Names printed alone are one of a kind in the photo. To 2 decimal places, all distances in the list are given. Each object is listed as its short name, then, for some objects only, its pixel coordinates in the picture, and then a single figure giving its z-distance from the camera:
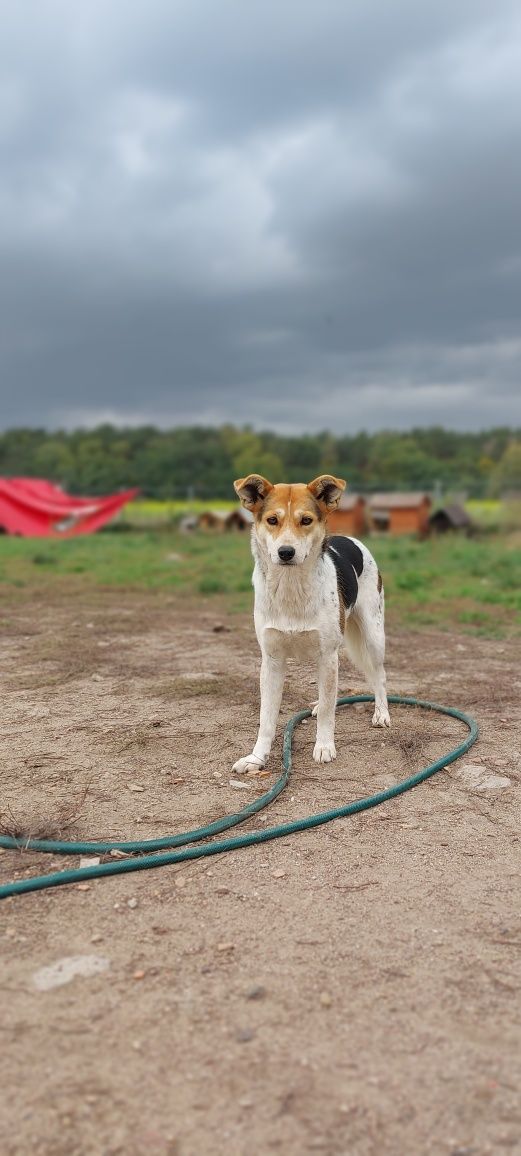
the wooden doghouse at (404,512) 21.66
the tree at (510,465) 54.62
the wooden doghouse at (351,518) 22.52
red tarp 24.58
